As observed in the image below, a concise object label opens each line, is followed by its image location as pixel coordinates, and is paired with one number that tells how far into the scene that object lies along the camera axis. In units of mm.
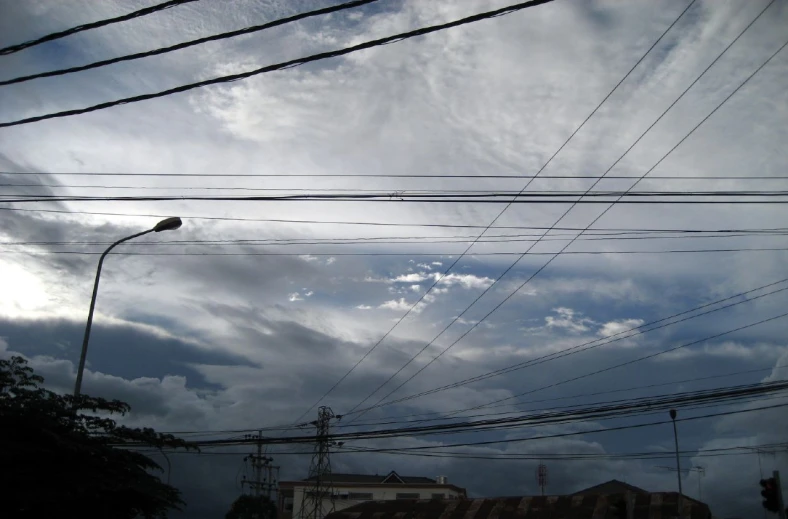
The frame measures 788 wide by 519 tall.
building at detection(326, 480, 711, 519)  24328
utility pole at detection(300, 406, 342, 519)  39375
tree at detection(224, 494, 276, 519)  72531
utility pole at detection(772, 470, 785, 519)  15797
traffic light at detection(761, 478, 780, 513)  16766
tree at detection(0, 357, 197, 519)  13391
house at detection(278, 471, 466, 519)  80562
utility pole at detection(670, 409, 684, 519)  23853
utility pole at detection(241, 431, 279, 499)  63688
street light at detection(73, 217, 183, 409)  17016
